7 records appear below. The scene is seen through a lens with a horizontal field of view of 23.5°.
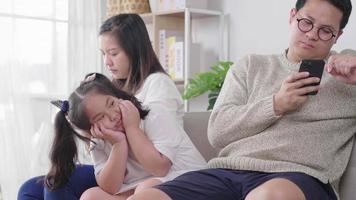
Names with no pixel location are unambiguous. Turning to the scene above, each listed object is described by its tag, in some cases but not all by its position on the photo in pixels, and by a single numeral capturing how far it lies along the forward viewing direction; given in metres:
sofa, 2.99
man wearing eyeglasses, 2.50
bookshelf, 4.42
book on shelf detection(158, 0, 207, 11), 4.38
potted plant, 4.09
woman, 2.78
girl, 2.64
